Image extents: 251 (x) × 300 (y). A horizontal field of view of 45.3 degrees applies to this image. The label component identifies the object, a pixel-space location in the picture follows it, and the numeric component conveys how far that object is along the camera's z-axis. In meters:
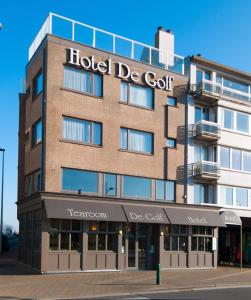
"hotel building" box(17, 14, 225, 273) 15.87
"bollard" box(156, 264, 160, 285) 12.87
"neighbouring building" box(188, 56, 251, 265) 19.48
